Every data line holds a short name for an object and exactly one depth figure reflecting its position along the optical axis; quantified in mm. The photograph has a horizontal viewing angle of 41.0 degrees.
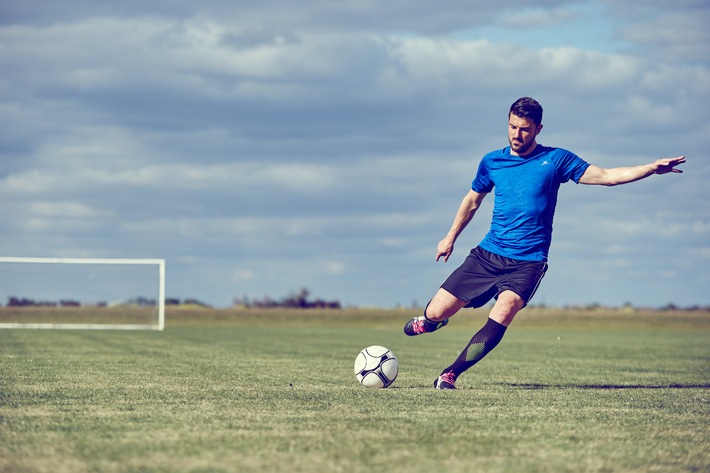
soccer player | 9547
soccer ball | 9953
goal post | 40344
